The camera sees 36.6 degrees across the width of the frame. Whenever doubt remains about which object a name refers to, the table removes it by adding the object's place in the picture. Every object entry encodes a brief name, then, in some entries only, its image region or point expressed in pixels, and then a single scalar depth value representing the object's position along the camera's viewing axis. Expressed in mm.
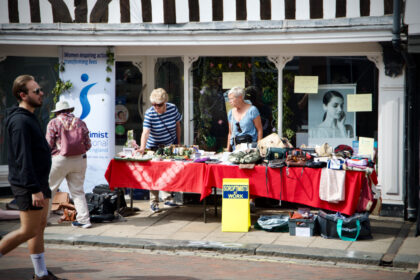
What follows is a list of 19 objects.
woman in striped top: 10195
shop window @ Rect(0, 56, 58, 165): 12328
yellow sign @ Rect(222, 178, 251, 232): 9102
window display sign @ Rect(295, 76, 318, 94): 10789
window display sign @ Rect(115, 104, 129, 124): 12188
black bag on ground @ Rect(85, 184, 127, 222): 9902
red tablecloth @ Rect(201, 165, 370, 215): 8594
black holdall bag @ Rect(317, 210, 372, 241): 8539
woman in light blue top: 10258
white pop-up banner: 11344
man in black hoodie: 5953
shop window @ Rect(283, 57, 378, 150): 10523
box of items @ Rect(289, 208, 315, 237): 8758
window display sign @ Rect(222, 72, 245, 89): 11172
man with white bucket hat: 9094
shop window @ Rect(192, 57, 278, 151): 11094
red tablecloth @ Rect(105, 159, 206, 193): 9461
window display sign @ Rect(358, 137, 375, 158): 9987
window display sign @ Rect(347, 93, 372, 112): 10500
